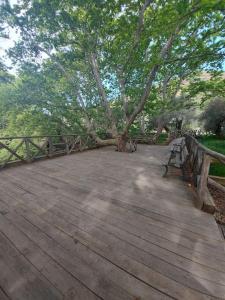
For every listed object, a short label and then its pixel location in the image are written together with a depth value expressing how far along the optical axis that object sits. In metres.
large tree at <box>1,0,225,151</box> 5.77
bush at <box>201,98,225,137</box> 14.43
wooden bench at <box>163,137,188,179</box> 4.32
